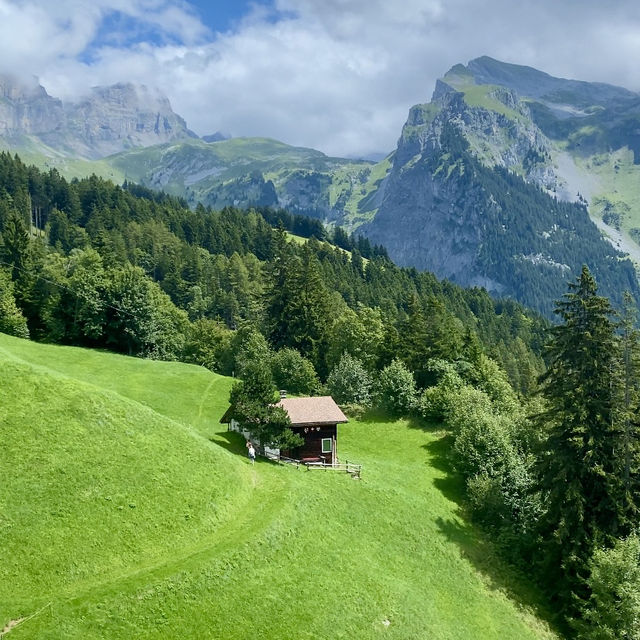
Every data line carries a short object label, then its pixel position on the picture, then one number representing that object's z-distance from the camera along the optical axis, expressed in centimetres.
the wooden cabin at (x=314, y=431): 5375
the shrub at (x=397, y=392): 7575
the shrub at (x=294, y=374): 8388
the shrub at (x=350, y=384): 7975
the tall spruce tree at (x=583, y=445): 4219
